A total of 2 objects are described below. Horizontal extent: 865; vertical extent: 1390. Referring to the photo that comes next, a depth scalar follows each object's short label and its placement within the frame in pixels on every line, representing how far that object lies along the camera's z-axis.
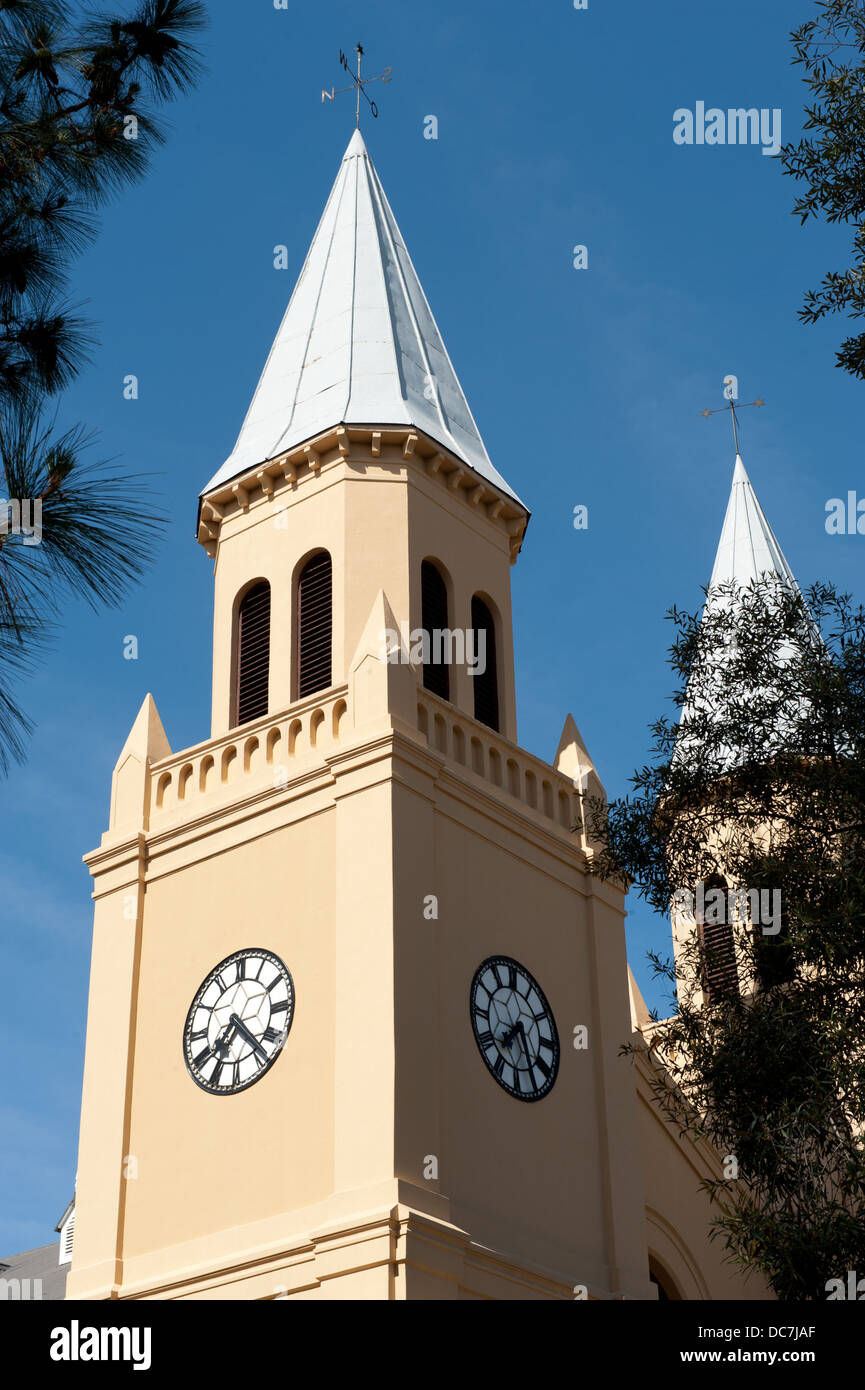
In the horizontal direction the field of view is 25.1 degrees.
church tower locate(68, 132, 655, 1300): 20.14
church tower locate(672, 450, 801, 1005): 34.26
